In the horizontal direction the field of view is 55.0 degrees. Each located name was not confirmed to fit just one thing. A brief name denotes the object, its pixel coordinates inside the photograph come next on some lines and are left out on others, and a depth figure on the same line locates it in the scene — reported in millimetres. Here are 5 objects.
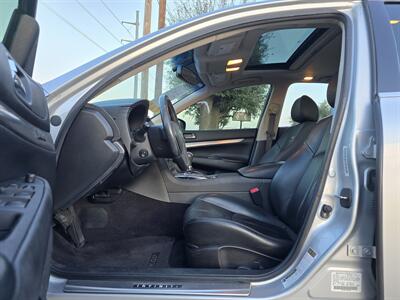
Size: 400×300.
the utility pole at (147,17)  7925
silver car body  1180
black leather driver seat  1591
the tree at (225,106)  3973
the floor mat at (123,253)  1870
